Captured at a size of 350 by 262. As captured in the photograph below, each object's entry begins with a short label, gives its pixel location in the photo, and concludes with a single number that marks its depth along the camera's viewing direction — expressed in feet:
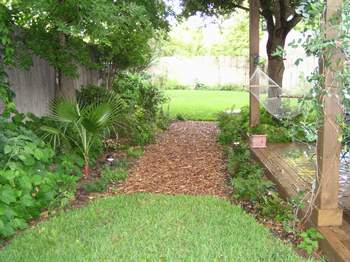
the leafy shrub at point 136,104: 21.43
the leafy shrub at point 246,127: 19.52
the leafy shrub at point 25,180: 10.12
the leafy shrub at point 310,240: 8.48
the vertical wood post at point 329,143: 8.09
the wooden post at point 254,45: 18.99
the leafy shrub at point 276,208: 10.34
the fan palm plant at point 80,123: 14.66
